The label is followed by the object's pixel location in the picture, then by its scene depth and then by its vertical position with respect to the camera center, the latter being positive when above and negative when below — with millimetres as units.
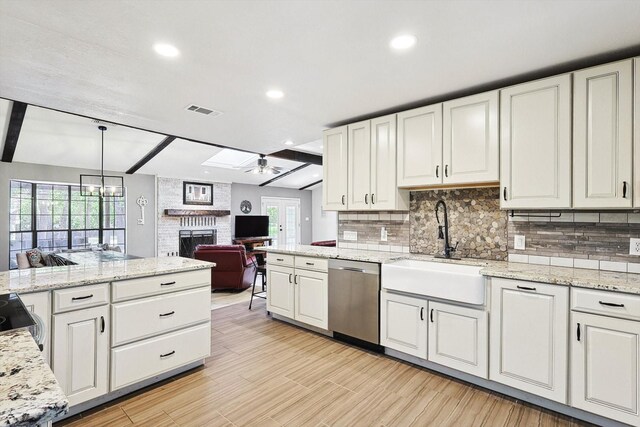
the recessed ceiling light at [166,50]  2027 +1069
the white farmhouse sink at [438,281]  2312 -534
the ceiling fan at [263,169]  5766 +840
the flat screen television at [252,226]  9180 -397
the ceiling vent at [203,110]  3129 +1039
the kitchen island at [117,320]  1959 -766
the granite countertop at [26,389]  649 -422
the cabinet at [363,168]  3234 +493
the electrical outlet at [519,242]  2682 -240
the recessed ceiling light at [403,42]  1950 +1087
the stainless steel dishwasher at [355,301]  2938 -851
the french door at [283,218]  10297 -184
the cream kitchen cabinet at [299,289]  3342 -859
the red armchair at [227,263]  5352 -860
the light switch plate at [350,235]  3893 -277
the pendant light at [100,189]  4699 +337
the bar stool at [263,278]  4562 -1024
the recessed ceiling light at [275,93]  2773 +1064
